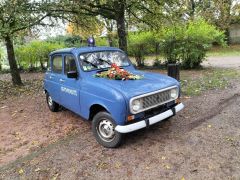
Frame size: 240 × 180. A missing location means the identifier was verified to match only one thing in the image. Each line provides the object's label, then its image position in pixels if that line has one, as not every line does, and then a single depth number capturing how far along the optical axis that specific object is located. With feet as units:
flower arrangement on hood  17.62
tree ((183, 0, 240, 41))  78.38
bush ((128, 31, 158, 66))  47.29
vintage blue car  15.10
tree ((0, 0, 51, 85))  29.78
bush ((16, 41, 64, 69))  56.08
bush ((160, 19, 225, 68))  41.75
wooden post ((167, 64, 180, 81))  28.94
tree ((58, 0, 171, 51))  31.35
